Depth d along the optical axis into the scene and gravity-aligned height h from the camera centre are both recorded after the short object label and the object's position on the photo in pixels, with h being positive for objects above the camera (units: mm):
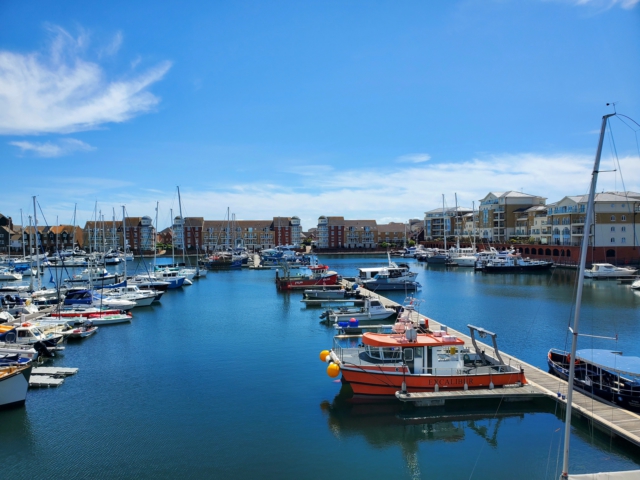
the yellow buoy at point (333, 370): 19750 -5348
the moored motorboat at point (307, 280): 55559 -4891
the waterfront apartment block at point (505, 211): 107075 +5162
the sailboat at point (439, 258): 95000 -4439
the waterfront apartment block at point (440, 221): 132625 +3884
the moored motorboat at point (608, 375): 17656 -5586
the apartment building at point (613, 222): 75375 +1624
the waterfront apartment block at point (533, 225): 91875 +1832
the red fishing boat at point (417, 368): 19547 -5413
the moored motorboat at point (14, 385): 18859 -5502
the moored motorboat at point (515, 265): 76062 -4873
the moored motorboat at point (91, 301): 40906 -5023
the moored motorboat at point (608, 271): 64500 -5180
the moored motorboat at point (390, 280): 55062 -4924
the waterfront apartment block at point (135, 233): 132425 +2166
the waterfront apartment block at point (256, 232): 135875 +1793
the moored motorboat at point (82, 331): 30828 -5777
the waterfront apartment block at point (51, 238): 126812 +1203
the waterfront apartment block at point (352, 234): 142375 +856
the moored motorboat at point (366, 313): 36000 -5739
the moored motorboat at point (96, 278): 58128 -4425
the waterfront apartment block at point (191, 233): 134625 +1887
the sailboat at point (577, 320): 10836 -1919
